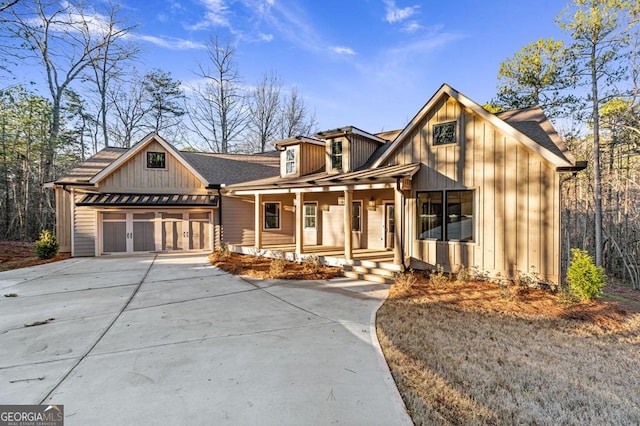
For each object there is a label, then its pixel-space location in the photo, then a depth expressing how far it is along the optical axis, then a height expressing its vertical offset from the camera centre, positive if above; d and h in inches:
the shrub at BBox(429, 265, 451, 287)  315.3 -66.6
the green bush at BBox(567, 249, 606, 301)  257.8 -54.8
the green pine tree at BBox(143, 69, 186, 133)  1082.7 +420.2
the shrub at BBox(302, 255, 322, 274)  387.9 -64.4
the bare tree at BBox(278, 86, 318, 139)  1149.1 +379.0
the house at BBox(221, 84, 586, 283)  304.3 +31.6
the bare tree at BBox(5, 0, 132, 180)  722.9 +438.9
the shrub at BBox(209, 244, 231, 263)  477.6 -61.8
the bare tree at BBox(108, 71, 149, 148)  1058.1 +370.9
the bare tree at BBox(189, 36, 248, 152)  1084.5 +414.2
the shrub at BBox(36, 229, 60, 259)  498.3 -46.8
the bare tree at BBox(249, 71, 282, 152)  1123.3 +390.5
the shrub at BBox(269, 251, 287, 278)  372.8 -65.7
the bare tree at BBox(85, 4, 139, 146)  892.6 +495.0
